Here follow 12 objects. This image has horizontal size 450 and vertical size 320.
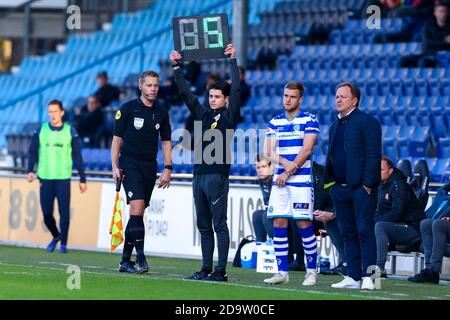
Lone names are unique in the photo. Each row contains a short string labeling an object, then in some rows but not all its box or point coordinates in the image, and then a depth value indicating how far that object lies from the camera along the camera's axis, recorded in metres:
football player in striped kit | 13.16
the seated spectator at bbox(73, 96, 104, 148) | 25.12
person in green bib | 19.11
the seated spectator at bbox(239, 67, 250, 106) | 23.59
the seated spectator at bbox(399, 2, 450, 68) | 22.05
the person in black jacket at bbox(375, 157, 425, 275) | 15.28
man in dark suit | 12.72
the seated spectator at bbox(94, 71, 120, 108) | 26.38
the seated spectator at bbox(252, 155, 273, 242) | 16.86
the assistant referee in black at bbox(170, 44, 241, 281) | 13.53
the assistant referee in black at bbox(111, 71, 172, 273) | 14.10
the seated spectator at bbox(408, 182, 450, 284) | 14.45
